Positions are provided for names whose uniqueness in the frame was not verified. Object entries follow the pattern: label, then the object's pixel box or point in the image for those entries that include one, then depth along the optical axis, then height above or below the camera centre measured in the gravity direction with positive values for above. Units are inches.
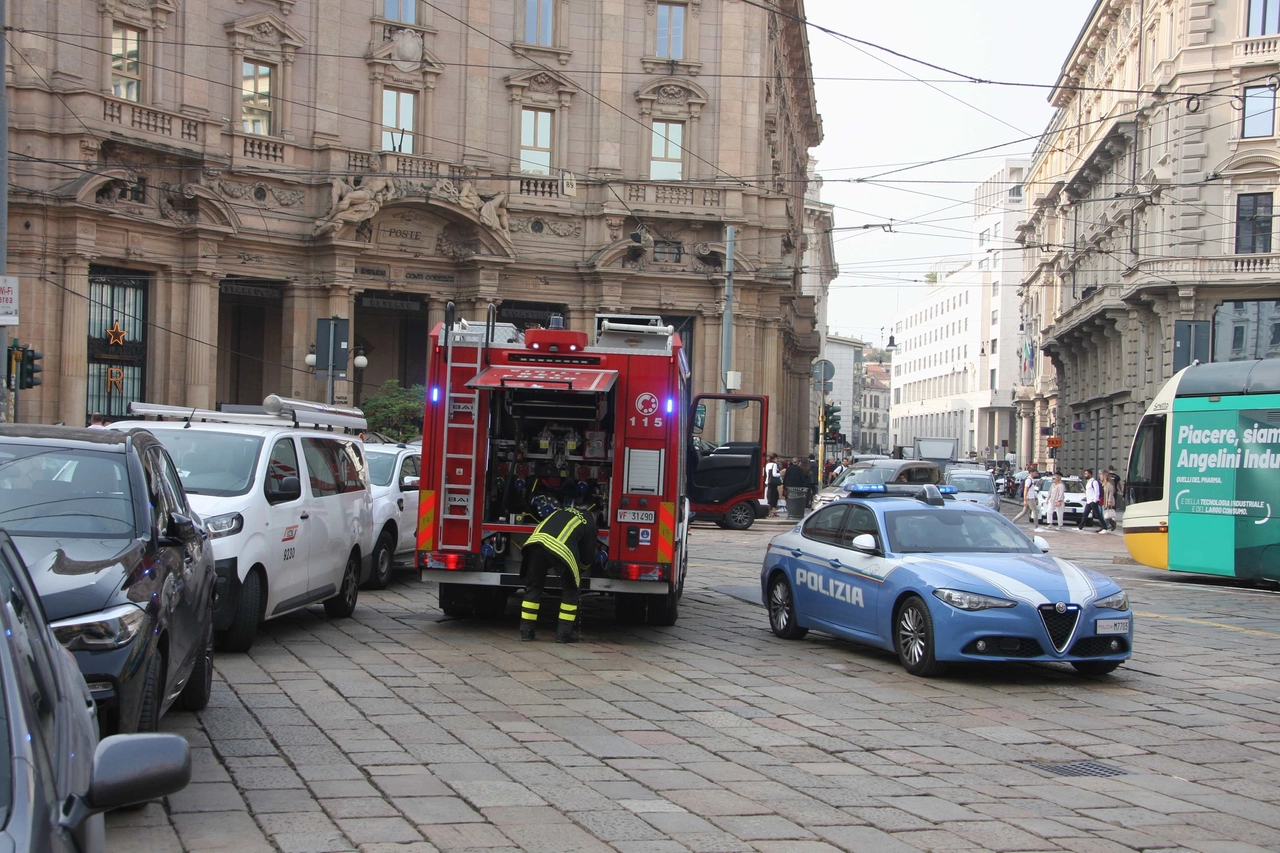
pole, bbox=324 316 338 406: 991.6 +65.9
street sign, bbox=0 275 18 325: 650.2 +52.8
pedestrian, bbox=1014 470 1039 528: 1535.4 -73.7
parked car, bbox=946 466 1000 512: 1359.5 -51.7
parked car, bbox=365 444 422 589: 615.8 -42.0
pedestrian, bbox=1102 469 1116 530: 1571.2 -70.1
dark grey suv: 222.2 -29.7
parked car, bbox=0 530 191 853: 95.4 -29.2
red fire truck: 465.1 -11.0
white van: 392.5 -31.7
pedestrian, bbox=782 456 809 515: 1395.2 -56.5
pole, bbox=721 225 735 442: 1337.4 +113.4
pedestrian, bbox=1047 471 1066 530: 1417.3 -66.6
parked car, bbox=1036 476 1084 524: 1503.4 -71.1
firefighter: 438.9 -46.3
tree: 1413.6 +5.3
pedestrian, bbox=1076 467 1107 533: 1456.7 -68.5
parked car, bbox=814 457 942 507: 1208.8 -37.2
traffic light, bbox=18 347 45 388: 853.2 +23.2
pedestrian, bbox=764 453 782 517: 1478.8 -62.5
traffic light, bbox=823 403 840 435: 1800.0 +17.8
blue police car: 388.0 -48.9
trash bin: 1392.7 -74.9
